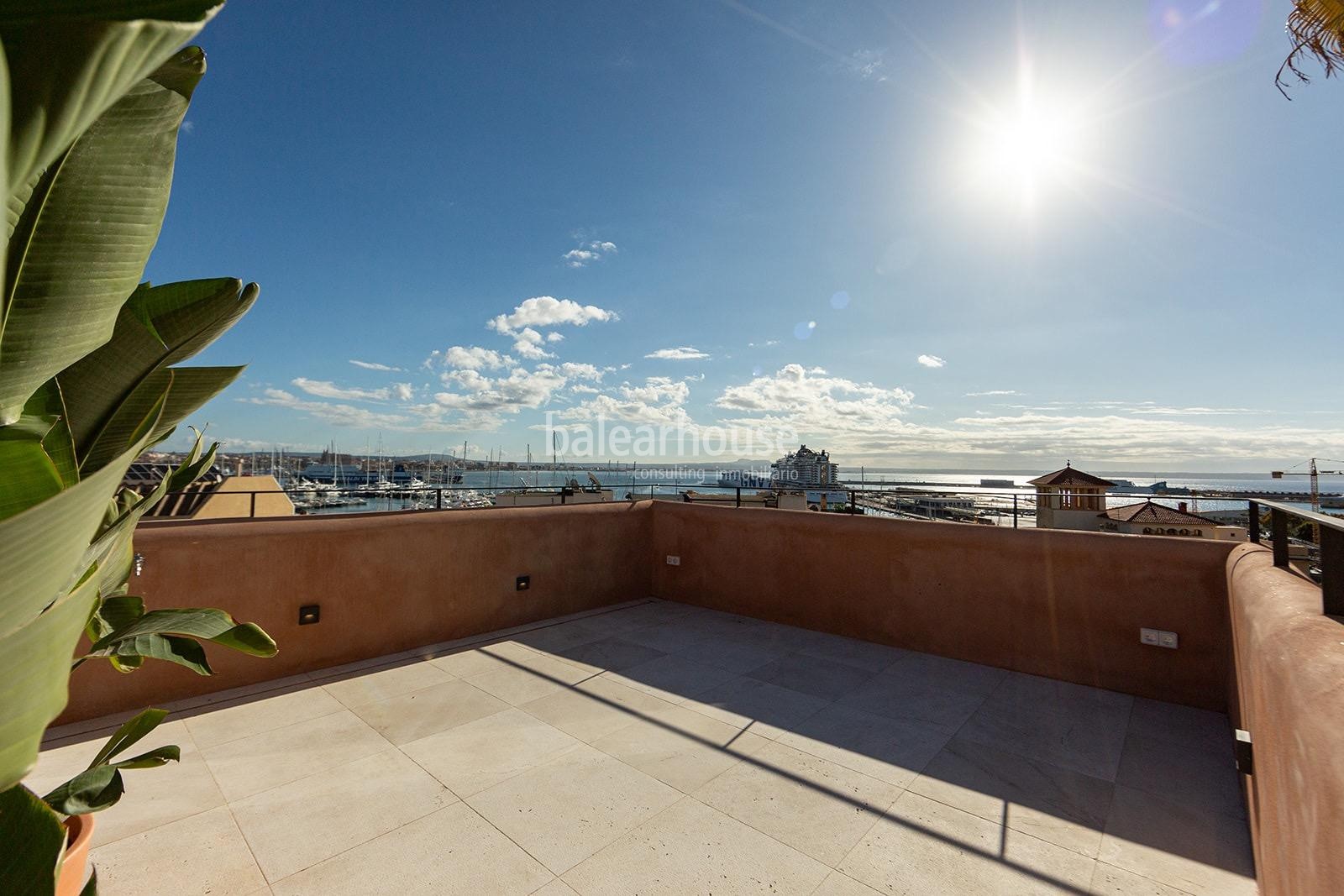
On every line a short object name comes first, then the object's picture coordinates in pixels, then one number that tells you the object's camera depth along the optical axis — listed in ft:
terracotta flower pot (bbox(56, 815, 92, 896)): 4.11
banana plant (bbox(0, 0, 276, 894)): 1.19
